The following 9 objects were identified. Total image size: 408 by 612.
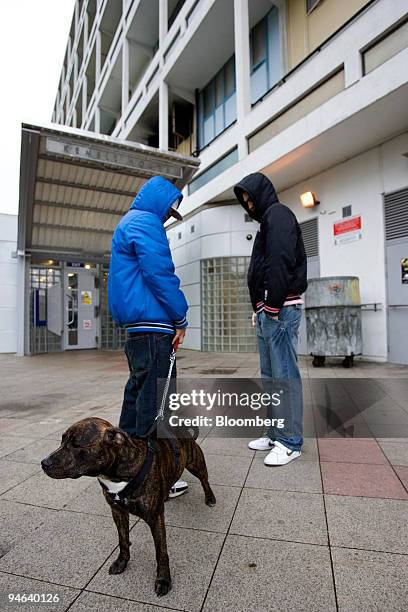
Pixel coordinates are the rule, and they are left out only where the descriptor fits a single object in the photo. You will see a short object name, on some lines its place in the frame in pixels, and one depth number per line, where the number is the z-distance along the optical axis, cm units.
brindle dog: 139
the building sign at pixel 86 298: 1298
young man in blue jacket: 207
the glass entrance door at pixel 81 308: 1280
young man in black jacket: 271
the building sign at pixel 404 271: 718
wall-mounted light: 914
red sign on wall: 821
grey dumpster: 709
